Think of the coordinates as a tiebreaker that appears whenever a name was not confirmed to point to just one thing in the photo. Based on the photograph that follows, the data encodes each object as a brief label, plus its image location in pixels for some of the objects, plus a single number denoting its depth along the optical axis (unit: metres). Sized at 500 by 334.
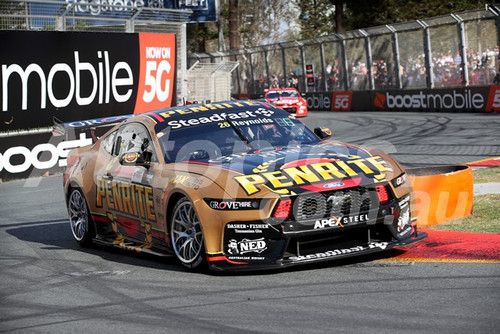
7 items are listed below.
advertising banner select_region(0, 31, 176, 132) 19.67
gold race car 7.16
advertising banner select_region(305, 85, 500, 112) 30.15
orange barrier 9.22
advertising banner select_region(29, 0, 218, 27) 20.91
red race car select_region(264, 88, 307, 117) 36.19
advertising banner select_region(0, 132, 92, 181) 19.08
